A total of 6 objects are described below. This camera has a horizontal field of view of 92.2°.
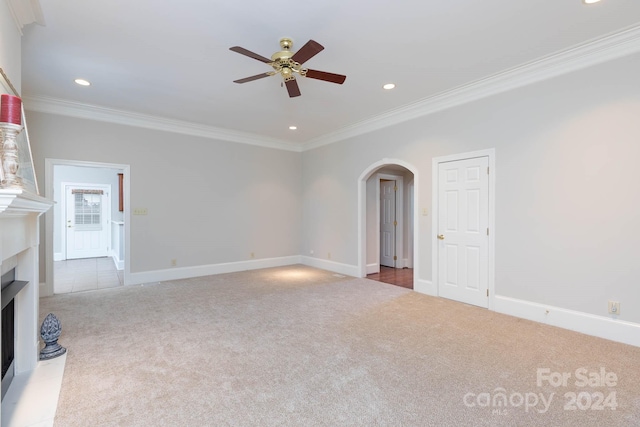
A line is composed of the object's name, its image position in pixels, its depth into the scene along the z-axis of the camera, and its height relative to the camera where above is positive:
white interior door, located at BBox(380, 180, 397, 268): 7.24 -0.24
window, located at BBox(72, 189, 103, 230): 8.63 +0.11
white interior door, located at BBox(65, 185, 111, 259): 8.48 -0.22
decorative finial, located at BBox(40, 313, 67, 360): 2.64 -1.08
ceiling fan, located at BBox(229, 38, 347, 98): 2.71 +1.38
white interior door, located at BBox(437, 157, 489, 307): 4.08 -0.24
